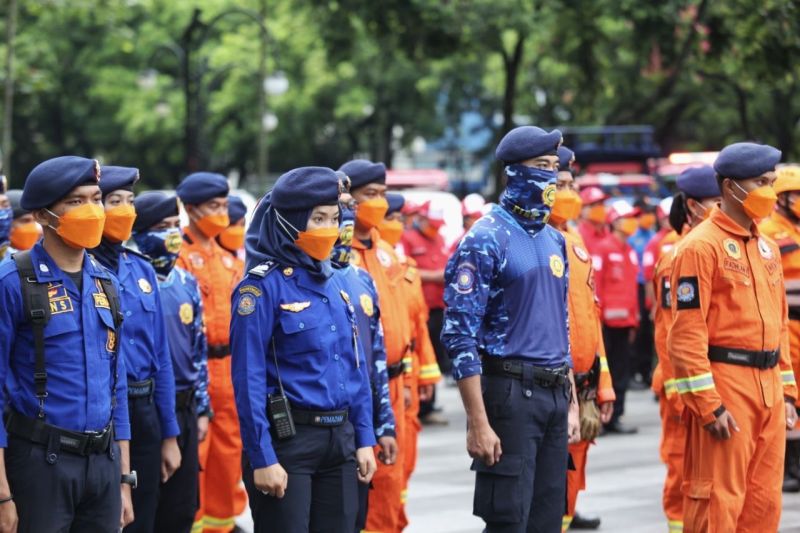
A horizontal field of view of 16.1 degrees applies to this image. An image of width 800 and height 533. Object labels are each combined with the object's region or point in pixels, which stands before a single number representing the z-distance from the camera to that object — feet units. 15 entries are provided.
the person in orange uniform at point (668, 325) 53.22
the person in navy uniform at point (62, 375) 34.14
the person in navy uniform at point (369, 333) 41.72
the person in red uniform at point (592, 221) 89.75
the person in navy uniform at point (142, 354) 43.60
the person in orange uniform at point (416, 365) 56.59
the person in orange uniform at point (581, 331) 51.01
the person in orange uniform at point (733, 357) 44.83
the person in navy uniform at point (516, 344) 40.64
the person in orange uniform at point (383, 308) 51.44
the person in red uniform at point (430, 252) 103.85
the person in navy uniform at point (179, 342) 47.40
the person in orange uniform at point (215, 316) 55.44
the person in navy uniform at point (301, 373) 36.64
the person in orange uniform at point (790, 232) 59.33
